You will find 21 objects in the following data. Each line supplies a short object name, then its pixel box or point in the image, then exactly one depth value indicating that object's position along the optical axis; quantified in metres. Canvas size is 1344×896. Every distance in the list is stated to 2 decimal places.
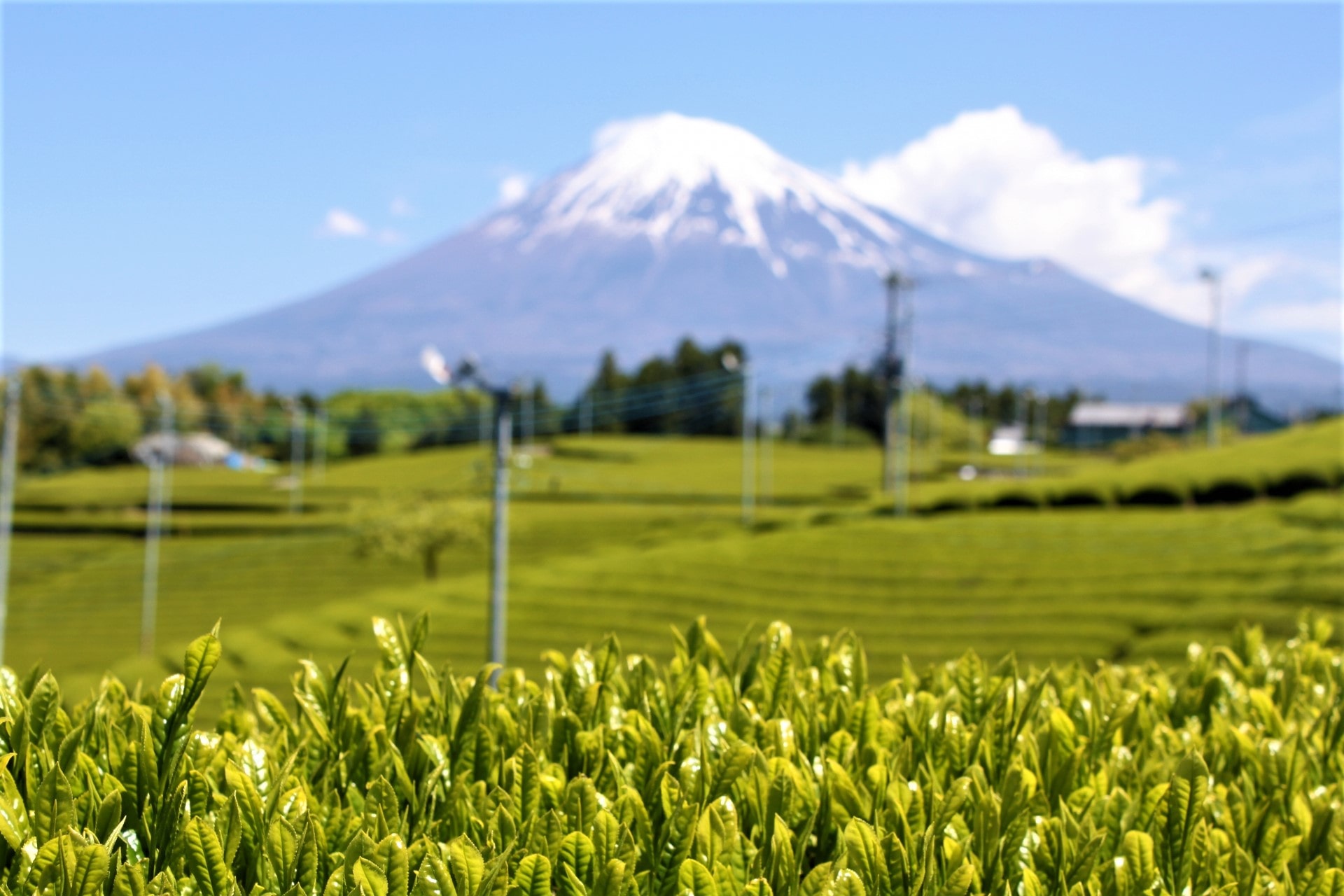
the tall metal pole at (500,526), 18.08
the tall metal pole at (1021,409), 134.75
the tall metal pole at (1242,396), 105.19
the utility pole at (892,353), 53.09
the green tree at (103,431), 104.31
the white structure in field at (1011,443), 117.94
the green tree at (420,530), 48.69
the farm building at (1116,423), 137.00
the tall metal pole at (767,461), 65.69
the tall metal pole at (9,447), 35.47
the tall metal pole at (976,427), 109.78
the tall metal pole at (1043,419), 141.31
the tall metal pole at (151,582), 42.88
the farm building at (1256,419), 139.25
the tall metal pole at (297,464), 71.94
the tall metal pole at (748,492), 51.18
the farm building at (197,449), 123.06
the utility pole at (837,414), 114.75
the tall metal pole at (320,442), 108.06
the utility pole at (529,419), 127.36
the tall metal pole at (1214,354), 63.31
